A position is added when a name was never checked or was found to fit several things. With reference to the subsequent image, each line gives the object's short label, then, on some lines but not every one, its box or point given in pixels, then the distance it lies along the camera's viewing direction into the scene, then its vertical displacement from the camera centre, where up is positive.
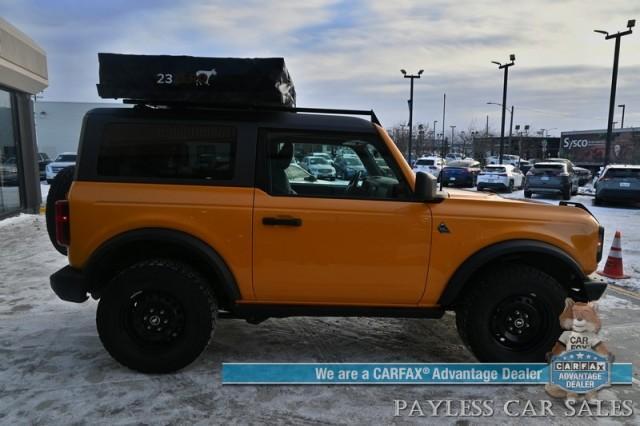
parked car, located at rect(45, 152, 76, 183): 21.12 -0.83
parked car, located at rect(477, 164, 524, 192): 20.08 -1.24
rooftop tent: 3.34 +0.48
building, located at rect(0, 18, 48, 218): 10.40 +0.37
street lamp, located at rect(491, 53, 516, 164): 26.17 +4.22
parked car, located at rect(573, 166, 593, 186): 26.11 -1.47
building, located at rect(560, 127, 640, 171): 36.84 +0.26
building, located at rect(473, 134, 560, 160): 57.81 +0.32
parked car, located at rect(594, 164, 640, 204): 14.77 -1.09
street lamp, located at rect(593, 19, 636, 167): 18.66 +3.13
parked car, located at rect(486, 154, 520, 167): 45.46 -1.04
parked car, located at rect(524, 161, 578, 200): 17.11 -1.11
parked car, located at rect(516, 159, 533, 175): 37.87 -1.37
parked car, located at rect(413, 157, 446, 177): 25.31 -0.89
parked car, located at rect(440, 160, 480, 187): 22.27 -1.26
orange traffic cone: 6.39 -1.56
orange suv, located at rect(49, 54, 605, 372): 3.36 -0.65
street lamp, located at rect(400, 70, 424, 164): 30.54 +3.23
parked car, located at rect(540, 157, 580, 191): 18.32 -1.19
